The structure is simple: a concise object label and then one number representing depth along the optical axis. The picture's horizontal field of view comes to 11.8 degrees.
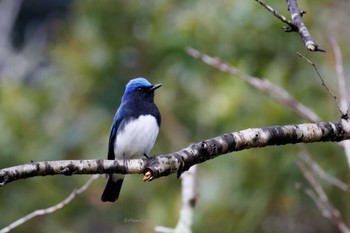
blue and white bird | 11.36
